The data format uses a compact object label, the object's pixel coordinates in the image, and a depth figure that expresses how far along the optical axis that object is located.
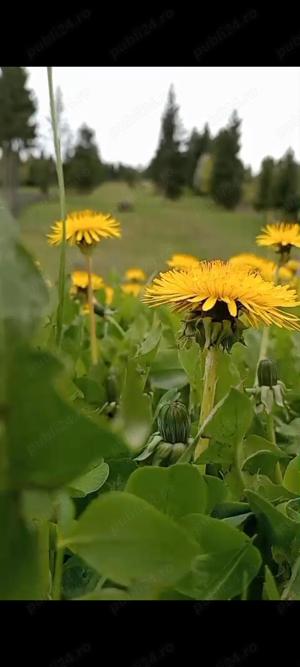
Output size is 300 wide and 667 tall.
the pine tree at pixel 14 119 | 15.62
